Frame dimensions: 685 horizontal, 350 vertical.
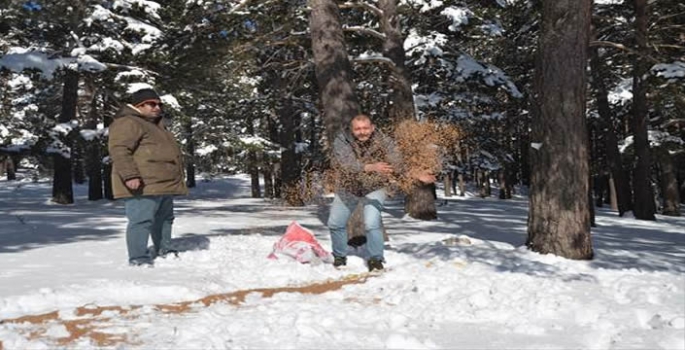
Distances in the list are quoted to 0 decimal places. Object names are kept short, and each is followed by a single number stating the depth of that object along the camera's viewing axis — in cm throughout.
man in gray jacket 600
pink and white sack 624
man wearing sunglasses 575
